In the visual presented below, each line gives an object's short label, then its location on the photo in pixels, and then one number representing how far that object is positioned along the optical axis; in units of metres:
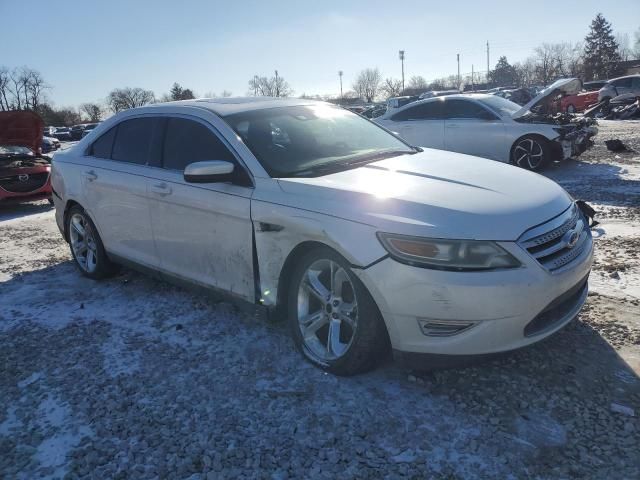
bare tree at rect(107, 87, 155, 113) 84.19
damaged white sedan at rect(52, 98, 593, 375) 2.64
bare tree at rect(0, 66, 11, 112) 81.88
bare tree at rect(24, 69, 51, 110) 83.75
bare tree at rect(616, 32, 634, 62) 91.11
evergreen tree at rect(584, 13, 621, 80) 67.31
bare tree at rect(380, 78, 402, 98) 106.75
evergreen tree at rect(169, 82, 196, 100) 65.75
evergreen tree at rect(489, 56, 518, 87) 96.14
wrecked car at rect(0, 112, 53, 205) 9.44
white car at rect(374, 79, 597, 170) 9.75
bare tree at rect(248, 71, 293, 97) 90.74
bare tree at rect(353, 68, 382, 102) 112.94
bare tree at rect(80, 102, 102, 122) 85.16
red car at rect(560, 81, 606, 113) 30.45
